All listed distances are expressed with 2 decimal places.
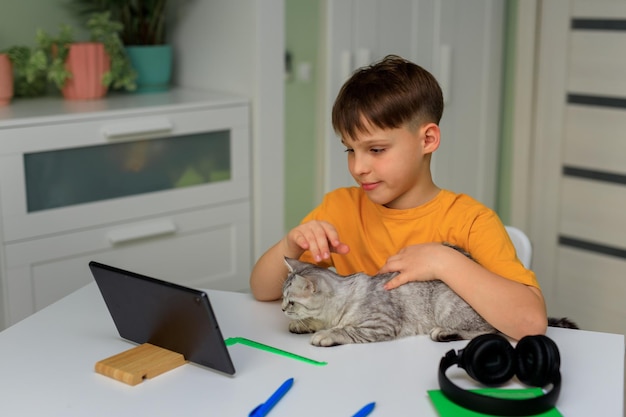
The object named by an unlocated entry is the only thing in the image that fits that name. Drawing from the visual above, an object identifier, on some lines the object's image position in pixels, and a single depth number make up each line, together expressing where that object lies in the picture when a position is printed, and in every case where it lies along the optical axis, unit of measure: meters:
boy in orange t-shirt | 1.37
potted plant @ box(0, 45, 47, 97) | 2.50
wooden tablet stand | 1.22
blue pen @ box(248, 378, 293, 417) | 1.11
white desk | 1.15
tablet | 1.19
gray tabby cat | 1.33
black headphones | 1.19
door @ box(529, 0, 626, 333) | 2.90
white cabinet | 2.28
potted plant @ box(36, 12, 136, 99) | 2.56
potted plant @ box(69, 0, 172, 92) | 2.78
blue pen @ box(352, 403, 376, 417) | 1.11
